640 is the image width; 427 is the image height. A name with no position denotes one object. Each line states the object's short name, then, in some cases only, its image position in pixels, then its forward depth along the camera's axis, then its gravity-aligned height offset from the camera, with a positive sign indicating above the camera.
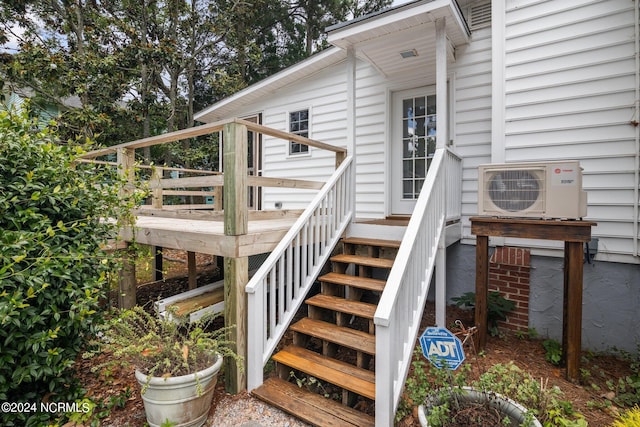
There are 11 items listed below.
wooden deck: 2.52 -0.32
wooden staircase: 2.16 -1.24
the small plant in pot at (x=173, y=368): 2.02 -1.11
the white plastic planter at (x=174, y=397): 2.00 -1.24
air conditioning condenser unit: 2.63 +0.09
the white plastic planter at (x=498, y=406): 1.82 -1.22
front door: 4.50 +0.84
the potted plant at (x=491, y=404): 1.82 -1.22
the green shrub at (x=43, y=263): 1.84 -0.38
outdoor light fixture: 3.91 +1.83
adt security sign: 1.95 -0.91
